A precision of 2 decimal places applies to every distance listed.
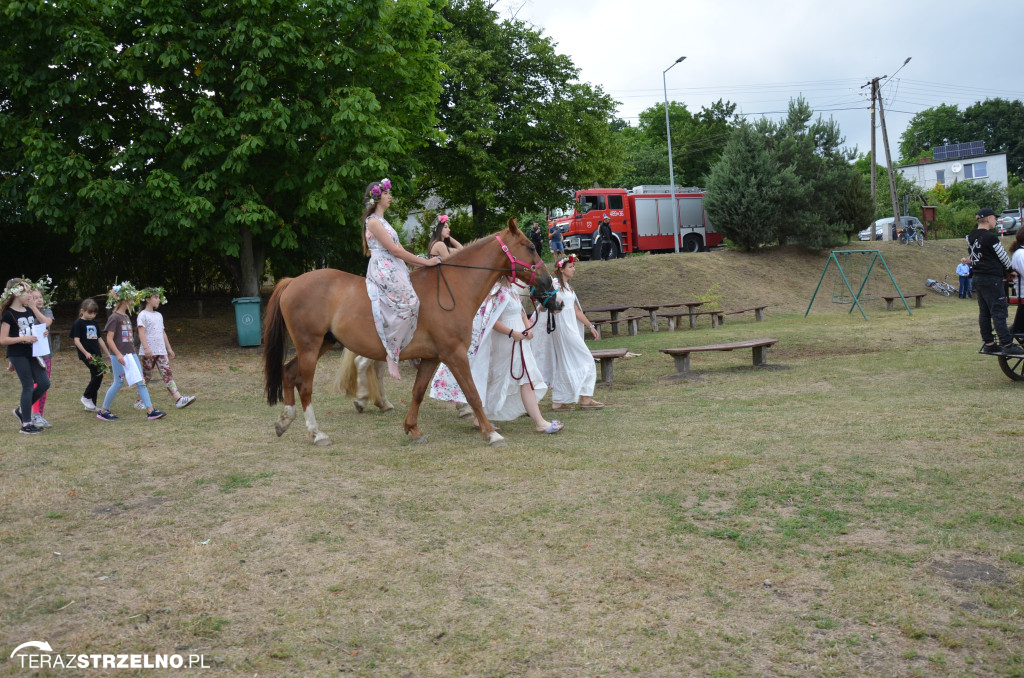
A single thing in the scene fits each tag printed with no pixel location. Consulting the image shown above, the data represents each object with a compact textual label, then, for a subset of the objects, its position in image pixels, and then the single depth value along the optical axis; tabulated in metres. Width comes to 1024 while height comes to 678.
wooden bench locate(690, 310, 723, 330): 20.96
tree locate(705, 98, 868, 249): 30.27
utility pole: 38.67
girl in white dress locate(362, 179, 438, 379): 7.55
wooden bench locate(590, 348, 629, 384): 11.49
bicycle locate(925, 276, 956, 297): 29.34
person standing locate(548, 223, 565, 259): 33.28
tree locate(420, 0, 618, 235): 26.81
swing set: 27.62
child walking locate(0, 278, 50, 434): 8.66
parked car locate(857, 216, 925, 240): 39.44
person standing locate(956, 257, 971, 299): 27.69
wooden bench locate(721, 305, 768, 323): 22.84
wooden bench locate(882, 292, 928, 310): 23.92
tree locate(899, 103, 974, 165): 89.44
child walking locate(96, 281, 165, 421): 9.81
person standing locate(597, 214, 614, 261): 32.59
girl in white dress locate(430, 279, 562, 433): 8.32
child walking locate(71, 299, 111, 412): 10.05
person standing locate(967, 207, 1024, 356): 9.39
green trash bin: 17.28
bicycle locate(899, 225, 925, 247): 35.73
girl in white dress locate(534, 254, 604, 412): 9.57
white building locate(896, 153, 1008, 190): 76.75
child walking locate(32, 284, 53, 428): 9.00
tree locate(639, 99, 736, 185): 56.25
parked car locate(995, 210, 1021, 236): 42.06
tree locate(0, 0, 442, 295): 14.95
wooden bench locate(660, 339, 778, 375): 11.93
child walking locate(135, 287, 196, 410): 10.30
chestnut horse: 7.71
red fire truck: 33.00
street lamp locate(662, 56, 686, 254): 33.80
